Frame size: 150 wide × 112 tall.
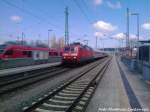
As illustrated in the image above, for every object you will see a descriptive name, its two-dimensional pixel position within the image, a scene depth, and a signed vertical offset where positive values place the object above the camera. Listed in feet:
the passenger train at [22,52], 97.45 -0.35
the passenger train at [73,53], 106.63 -0.91
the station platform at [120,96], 29.40 -6.72
